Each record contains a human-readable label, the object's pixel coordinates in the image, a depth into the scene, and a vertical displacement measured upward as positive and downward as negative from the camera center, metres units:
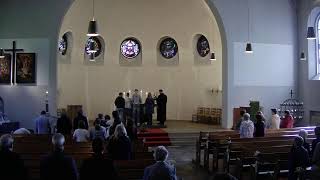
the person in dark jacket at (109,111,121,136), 11.26 -0.76
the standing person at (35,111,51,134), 14.22 -1.06
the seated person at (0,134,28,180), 5.55 -0.90
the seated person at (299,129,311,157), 8.70 -0.84
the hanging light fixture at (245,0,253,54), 17.69 +1.76
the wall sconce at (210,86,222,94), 23.18 +0.12
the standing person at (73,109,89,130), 13.37 -0.79
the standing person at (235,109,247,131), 14.56 -1.10
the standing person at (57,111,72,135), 13.64 -0.98
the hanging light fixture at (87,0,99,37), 11.91 +1.68
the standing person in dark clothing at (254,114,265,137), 12.88 -1.03
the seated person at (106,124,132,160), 8.00 -0.97
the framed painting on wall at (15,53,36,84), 18.08 +0.95
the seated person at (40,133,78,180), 5.52 -0.92
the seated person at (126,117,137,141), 10.63 -0.89
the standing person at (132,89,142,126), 19.98 -0.67
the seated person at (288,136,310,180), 8.14 -1.19
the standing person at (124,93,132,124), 19.86 -0.67
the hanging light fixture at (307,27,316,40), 14.87 +1.94
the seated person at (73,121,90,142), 11.31 -1.08
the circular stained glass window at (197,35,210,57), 23.94 +2.47
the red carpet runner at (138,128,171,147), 17.23 -1.77
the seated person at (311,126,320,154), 8.84 -0.89
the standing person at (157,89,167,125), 20.88 -0.74
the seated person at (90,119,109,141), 10.73 -0.97
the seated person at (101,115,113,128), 13.87 -0.95
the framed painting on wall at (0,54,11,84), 18.05 +0.91
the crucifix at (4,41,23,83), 18.03 +1.60
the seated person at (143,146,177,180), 5.93 -1.03
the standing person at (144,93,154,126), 20.02 -0.67
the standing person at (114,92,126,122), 19.98 -0.47
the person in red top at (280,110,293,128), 16.86 -1.07
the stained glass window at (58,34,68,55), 22.46 +2.36
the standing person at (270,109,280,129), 16.42 -1.04
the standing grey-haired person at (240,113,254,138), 12.70 -1.01
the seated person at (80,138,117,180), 5.68 -0.95
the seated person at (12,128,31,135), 12.67 -1.11
